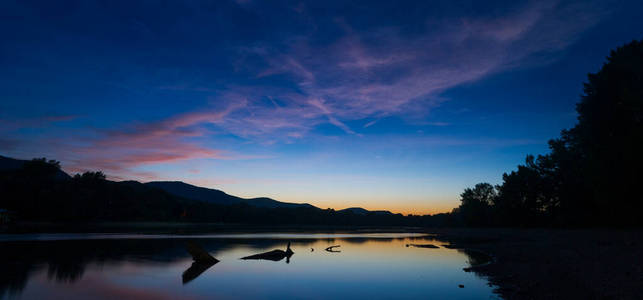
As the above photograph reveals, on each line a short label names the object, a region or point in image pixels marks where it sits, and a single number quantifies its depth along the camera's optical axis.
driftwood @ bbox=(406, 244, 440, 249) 51.03
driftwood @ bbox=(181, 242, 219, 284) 29.59
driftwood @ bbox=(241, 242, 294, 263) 35.56
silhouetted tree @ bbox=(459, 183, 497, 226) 113.62
